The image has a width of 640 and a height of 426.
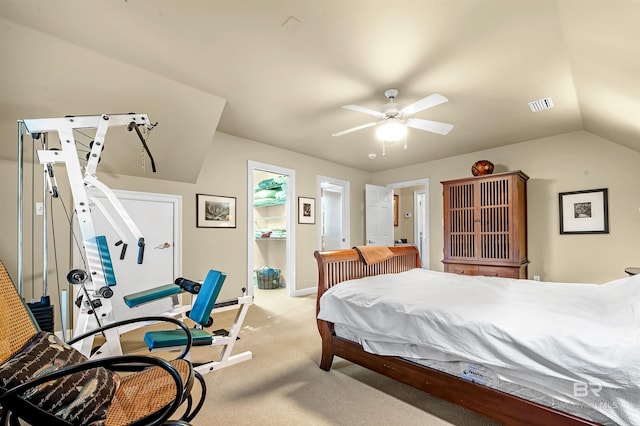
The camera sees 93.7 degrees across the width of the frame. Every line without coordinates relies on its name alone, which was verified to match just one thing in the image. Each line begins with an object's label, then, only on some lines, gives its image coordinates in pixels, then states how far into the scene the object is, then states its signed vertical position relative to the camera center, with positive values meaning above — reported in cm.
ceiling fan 278 +100
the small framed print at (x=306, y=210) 550 +19
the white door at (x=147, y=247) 360 -34
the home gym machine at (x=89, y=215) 215 +4
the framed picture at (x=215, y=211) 426 +14
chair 113 -70
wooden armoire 438 -9
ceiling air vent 333 +131
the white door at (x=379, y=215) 626 +10
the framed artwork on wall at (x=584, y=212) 413 +10
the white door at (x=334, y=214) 633 +13
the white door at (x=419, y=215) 764 +12
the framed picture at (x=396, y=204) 788 +42
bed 128 -82
